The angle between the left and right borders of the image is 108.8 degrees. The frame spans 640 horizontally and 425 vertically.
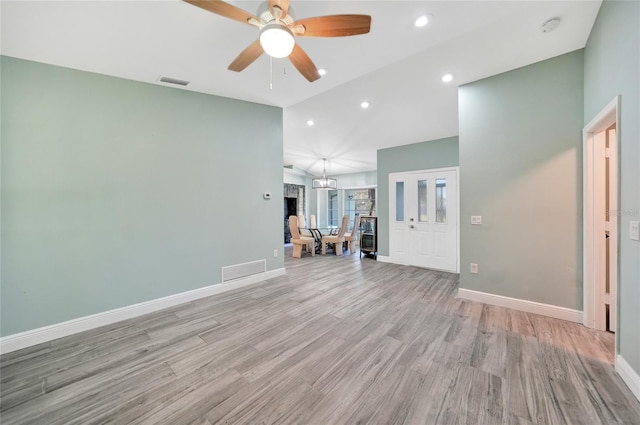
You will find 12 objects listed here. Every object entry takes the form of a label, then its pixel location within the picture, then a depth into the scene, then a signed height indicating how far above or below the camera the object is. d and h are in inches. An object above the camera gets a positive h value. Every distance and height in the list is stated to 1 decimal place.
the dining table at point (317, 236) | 266.8 -30.8
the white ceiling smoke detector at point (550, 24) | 83.7 +69.3
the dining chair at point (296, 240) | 238.5 -30.9
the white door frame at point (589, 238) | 93.8 -12.0
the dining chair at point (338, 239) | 252.2 -31.8
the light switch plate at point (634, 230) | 59.8 -5.6
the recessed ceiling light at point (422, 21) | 79.8 +67.5
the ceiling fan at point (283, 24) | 61.1 +53.3
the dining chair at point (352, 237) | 266.1 -30.9
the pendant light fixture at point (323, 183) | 279.3 +34.0
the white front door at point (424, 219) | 186.5 -7.2
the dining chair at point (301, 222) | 275.0 -14.0
